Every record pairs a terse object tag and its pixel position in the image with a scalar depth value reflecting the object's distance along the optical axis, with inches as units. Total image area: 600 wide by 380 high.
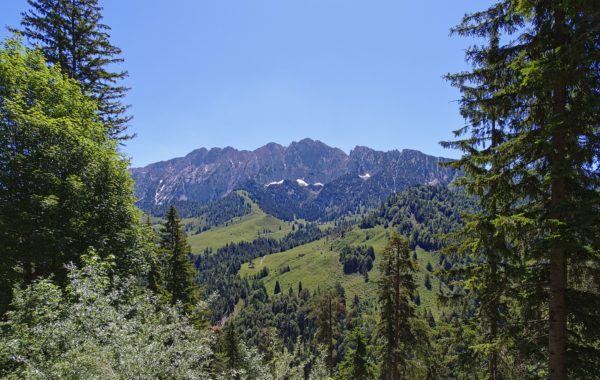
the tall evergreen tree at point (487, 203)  481.4
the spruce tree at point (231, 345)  1883.7
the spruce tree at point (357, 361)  1651.1
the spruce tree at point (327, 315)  1481.3
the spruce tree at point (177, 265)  1262.3
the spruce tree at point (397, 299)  1135.0
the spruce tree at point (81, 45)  946.1
